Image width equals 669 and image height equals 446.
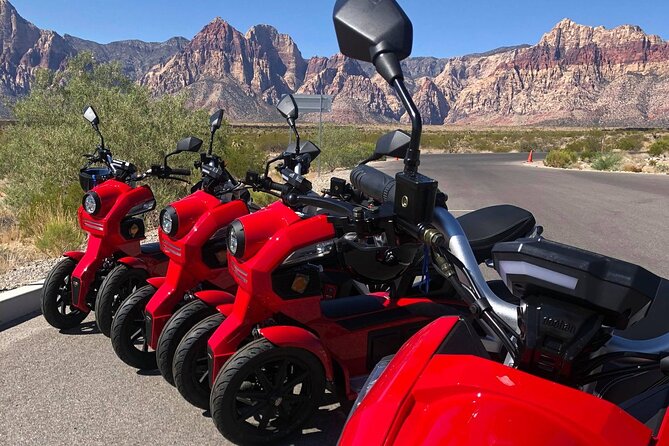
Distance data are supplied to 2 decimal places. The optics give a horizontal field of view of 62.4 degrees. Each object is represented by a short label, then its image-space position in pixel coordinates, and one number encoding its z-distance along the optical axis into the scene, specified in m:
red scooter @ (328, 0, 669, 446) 1.00
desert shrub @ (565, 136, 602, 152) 40.93
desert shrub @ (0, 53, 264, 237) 8.91
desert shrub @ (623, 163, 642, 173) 24.83
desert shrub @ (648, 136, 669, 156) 34.16
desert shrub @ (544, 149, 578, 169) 28.99
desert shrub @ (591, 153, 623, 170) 25.98
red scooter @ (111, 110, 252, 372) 3.59
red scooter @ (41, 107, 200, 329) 4.32
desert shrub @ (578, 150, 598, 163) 31.44
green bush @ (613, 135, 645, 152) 43.47
